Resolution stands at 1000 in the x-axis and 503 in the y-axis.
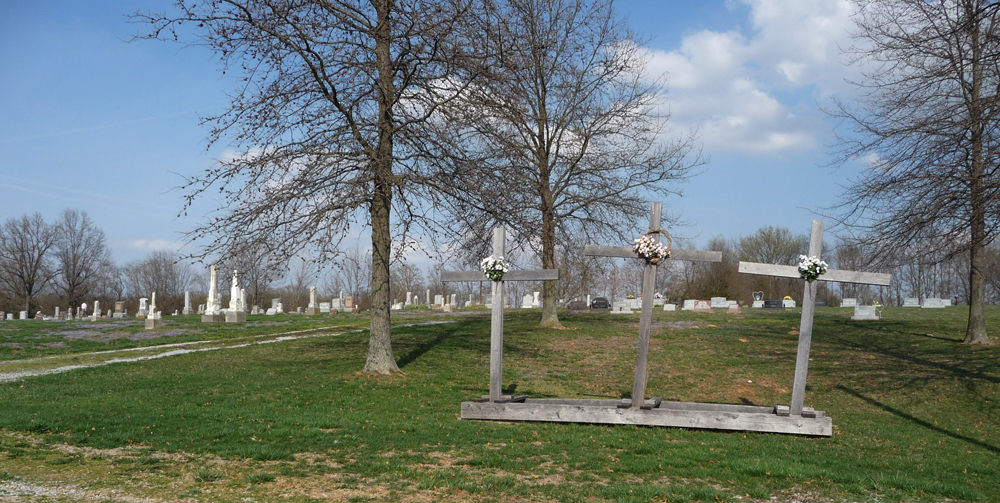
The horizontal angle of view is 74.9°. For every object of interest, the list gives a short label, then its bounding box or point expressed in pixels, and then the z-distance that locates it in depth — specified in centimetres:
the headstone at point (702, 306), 3703
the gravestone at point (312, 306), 4031
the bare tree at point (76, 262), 6744
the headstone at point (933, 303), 3774
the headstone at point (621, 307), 3653
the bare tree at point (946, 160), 1132
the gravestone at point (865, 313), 2516
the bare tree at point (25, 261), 6450
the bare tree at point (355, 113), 1190
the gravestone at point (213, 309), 2966
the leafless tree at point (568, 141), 2089
